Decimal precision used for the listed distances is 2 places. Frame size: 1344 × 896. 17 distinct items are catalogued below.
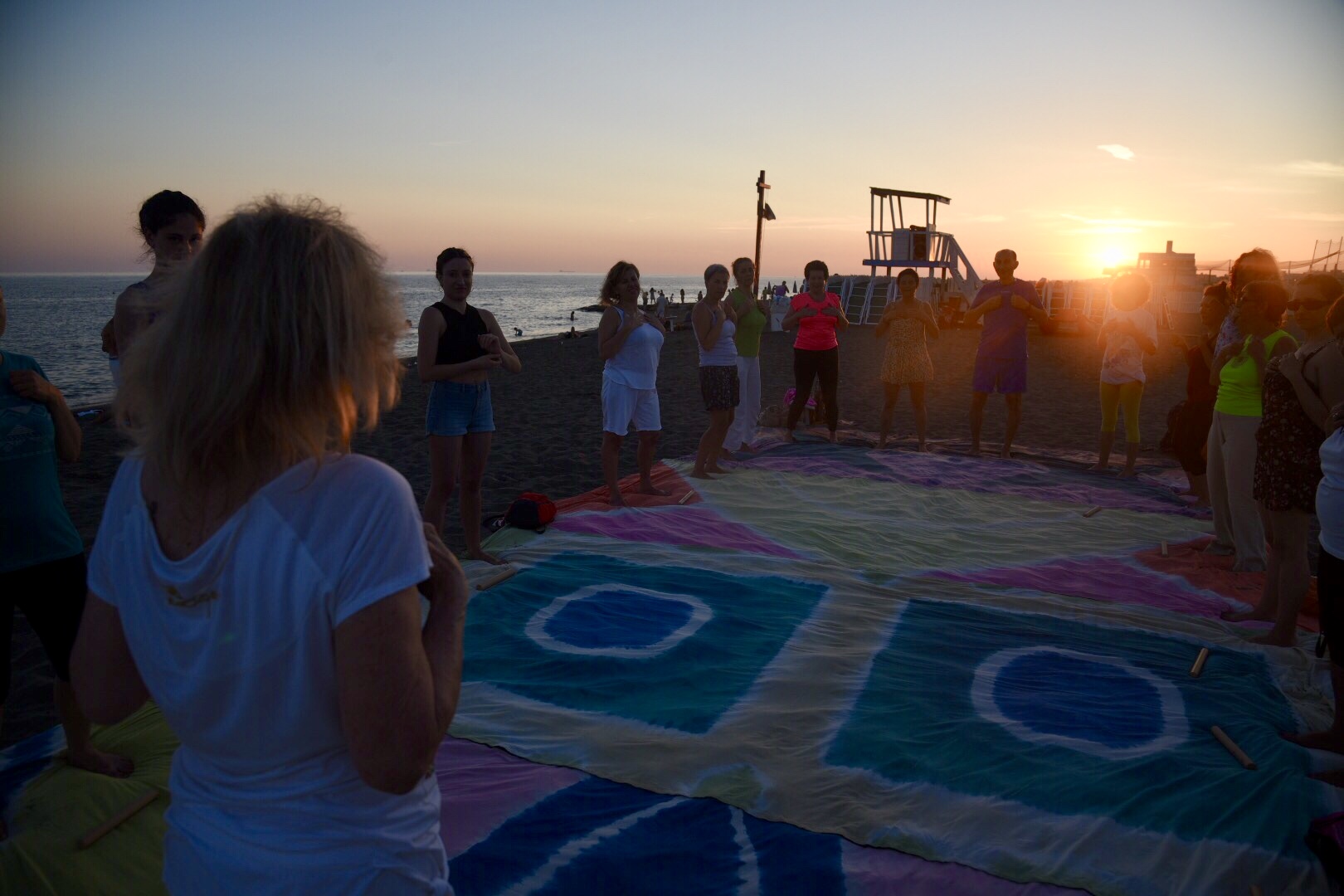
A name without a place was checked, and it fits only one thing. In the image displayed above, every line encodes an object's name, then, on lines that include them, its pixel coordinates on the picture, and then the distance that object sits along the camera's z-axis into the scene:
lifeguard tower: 30.31
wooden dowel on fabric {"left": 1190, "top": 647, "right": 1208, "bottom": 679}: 3.75
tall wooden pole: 24.11
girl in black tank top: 4.78
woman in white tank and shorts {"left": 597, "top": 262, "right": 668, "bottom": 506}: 6.06
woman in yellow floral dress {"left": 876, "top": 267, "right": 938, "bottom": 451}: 8.58
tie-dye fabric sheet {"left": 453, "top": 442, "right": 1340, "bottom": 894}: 2.72
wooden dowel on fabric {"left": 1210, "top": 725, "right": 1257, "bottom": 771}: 3.00
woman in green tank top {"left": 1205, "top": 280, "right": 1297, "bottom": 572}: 4.48
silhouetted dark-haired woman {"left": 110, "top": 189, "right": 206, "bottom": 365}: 3.09
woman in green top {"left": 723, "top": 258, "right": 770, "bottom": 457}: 7.66
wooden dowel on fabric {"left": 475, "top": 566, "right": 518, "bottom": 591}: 4.73
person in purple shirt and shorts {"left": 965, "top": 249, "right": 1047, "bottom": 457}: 8.14
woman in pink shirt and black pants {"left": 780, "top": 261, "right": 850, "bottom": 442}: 8.45
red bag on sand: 5.77
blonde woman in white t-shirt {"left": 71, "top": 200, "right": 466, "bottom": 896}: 1.11
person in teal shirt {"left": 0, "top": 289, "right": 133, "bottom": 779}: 2.66
